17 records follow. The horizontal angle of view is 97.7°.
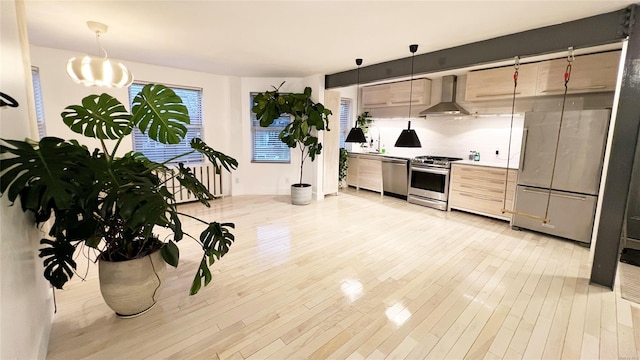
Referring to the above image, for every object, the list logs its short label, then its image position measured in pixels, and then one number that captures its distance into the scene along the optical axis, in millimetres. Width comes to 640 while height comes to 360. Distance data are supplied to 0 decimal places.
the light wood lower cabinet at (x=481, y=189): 4152
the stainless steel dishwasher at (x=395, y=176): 5531
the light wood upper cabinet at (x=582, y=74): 3360
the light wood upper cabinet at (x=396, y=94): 5312
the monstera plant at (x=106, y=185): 1317
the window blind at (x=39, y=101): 3698
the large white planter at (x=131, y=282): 1888
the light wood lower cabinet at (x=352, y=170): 6457
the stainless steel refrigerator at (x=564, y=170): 3342
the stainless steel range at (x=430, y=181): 4848
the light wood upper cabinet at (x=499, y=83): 3955
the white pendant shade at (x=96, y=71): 2811
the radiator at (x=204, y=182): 4946
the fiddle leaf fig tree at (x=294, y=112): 4922
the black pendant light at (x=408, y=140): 3916
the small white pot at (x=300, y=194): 5125
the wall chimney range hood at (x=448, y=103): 4840
